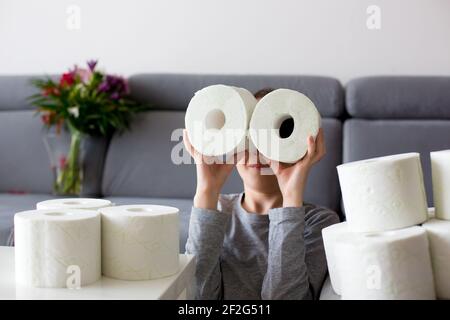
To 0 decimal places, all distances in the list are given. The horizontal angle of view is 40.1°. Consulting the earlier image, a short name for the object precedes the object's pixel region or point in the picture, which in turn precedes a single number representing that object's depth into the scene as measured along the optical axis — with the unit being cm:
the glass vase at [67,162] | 263
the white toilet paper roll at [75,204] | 106
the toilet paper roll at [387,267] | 93
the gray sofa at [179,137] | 244
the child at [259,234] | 125
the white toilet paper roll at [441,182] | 111
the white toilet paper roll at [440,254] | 101
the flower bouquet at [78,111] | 259
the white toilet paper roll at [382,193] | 104
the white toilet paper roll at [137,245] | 94
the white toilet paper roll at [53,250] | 89
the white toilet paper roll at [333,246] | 110
